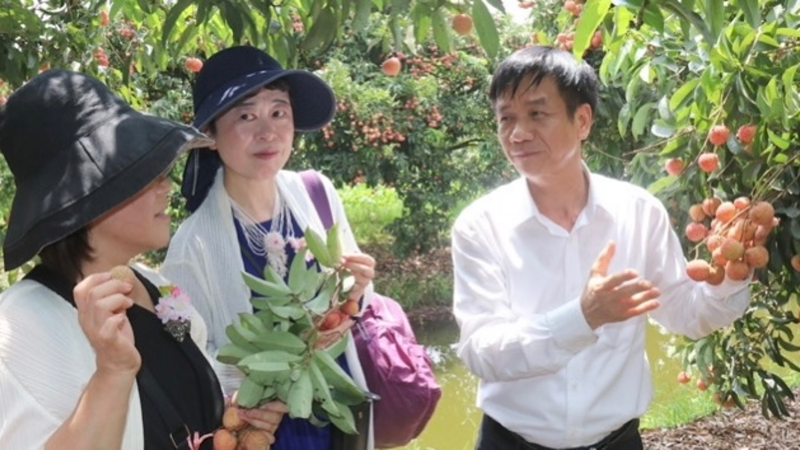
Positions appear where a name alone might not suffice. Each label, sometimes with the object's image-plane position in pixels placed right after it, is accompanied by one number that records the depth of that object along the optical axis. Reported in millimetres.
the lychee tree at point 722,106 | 1618
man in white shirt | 1852
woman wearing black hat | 1151
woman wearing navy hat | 1807
